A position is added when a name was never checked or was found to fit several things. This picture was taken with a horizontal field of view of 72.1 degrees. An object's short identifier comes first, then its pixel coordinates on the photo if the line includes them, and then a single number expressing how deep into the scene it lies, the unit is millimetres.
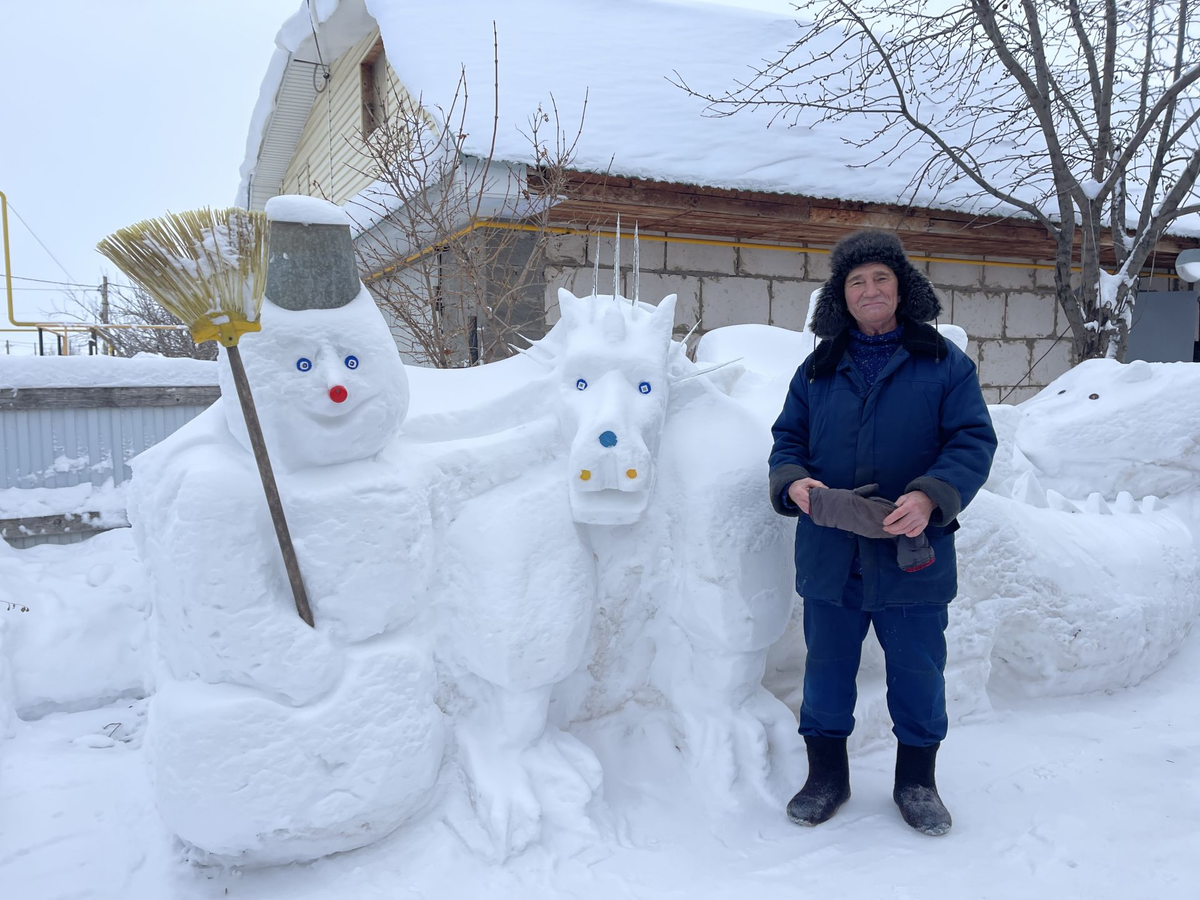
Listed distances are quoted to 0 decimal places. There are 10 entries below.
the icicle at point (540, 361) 2406
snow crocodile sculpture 2762
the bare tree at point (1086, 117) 5309
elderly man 2047
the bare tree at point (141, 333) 12180
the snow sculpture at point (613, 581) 2057
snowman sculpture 1790
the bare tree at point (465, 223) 4543
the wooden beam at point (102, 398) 4609
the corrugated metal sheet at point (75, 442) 4625
